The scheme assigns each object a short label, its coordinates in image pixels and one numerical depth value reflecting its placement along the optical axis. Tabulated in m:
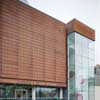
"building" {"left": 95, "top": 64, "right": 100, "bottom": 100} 10.20
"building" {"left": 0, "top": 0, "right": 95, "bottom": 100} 6.16
